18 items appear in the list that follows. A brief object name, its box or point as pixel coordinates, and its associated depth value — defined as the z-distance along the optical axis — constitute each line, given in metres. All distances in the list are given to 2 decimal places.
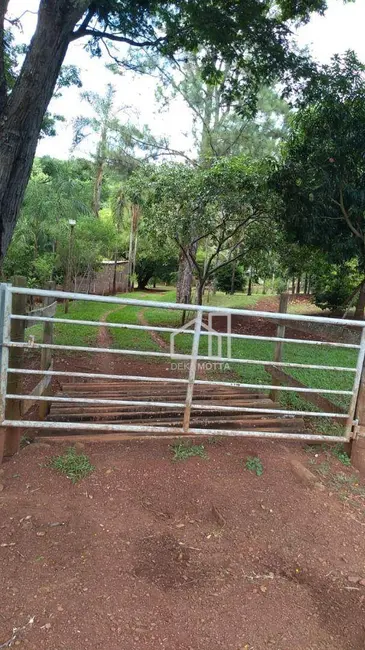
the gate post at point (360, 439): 3.53
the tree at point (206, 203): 9.28
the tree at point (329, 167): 7.39
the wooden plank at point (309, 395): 4.00
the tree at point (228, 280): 22.33
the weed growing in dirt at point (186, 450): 3.38
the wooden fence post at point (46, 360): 4.04
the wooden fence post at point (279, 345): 4.60
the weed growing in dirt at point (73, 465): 3.04
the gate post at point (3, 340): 2.86
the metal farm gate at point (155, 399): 3.01
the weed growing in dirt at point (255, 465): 3.33
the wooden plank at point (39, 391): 3.36
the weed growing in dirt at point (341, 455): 3.64
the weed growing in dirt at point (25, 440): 3.43
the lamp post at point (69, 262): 13.48
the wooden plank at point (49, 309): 4.43
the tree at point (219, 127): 15.58
